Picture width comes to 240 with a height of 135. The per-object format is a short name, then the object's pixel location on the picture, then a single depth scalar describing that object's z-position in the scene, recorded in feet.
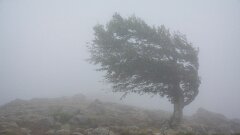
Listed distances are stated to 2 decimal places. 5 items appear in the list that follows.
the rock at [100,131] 76.56
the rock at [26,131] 78.77
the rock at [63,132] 77.41
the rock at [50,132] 78.89
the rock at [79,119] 98.06
